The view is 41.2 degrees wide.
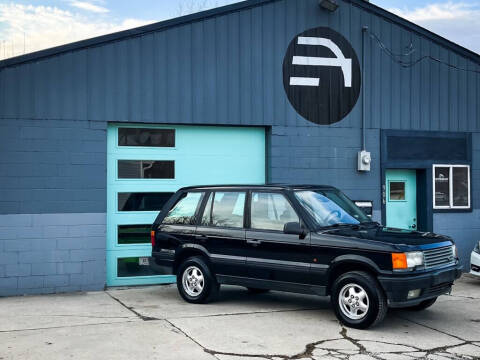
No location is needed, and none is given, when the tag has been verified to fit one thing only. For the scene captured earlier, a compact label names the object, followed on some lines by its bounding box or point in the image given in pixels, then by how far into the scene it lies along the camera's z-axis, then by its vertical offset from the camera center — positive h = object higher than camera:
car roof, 8.99 +0.05
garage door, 11.51 +0.31
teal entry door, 13.46 -0.20
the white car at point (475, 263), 11.55 -1.34
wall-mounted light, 12.67 +3.69
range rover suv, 7.78 -0.80
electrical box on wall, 12.82 +0.59
